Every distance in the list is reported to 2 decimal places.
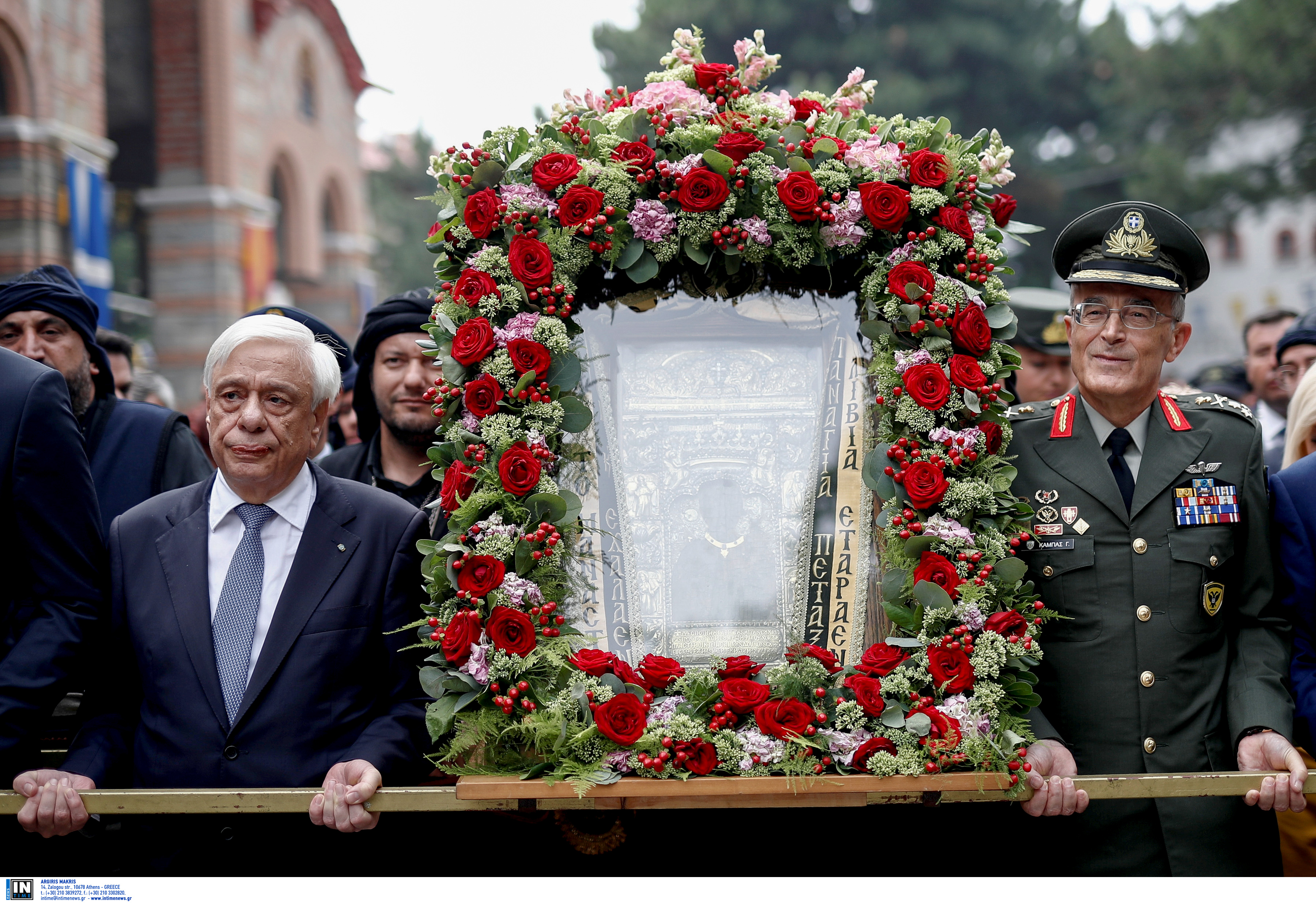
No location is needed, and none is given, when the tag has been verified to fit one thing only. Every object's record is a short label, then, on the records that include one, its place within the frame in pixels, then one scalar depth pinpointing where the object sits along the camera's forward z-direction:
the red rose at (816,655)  2.82
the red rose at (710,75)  3.13
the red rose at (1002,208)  3.05
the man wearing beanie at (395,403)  4.01
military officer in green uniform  2.82
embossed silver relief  2.97
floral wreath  2.65
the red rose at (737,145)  2.98
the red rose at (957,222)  2.94
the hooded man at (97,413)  3.76
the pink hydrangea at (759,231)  3.00
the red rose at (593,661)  2.72
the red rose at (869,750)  2.62
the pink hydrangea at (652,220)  2.99
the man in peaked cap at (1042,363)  5.51
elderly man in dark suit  2.66
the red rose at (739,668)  2.78
